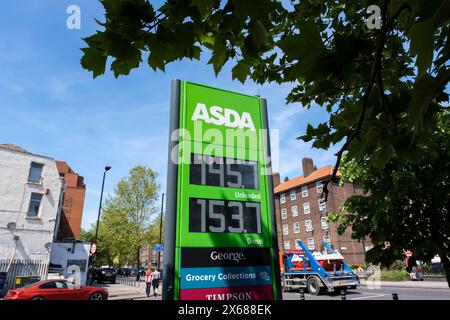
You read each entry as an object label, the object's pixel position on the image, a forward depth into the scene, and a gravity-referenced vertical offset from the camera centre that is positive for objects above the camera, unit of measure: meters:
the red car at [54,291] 13.60 -1.29
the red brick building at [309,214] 39.75 +6.50
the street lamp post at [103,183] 26.27 +6.87
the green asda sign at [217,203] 5.87 +1.19
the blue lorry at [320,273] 17.19 -0.87
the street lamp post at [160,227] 34.25 +3.87
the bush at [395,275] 28.48 -1.78
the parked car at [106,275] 31.89 -1.32
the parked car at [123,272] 49.92 -1.65
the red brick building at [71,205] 38.46 +7.79
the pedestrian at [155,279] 20.08 -1.15
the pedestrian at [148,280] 19.48 -1.17
